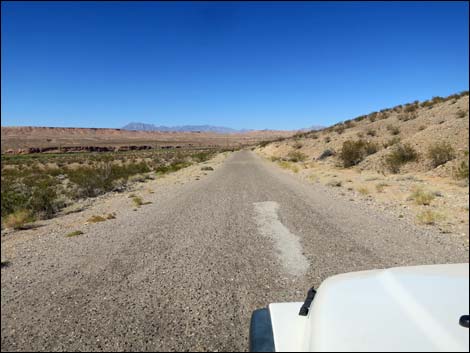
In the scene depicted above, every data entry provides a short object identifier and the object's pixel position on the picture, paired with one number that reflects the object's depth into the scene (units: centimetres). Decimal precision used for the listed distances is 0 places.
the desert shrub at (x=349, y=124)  4240
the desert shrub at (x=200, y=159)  4394
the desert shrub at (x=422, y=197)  1031
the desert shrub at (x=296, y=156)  3493
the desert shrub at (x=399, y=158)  1927
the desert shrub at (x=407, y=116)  3227
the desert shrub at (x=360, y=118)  4683
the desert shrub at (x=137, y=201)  1170
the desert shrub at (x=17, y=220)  888
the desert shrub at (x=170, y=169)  2784
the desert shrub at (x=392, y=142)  2455
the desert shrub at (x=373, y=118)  4053
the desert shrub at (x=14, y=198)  1100
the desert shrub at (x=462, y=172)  1376
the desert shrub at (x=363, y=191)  1276
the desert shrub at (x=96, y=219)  909
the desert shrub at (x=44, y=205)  1072
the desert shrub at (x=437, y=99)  3588
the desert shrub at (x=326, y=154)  3141
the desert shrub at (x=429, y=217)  805
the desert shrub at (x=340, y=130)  4089
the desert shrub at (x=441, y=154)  1730
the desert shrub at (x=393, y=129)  2894
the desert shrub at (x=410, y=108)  3669
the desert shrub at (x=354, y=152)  2441
